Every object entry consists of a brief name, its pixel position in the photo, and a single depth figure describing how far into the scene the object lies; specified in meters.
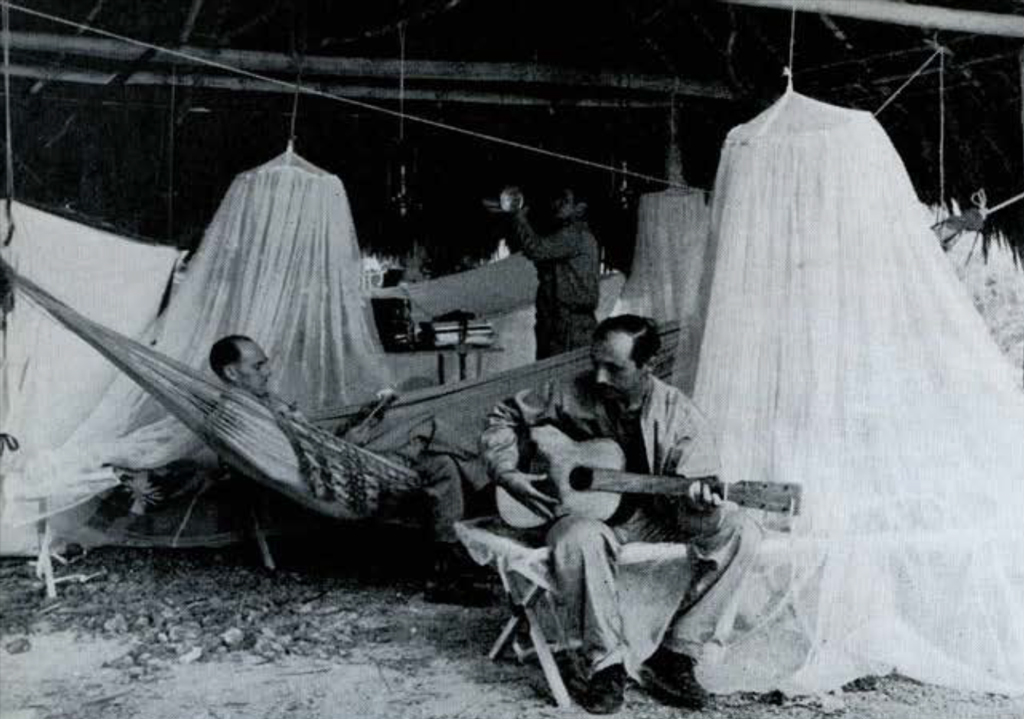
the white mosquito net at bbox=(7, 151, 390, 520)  4.79
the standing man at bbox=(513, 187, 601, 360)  5.39
